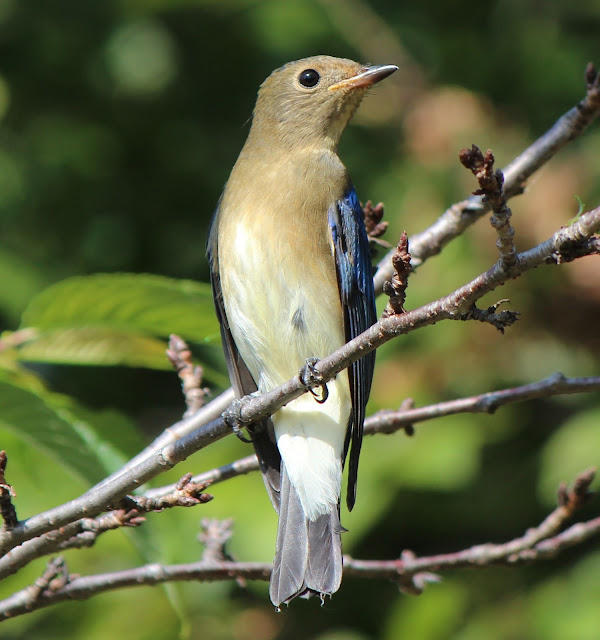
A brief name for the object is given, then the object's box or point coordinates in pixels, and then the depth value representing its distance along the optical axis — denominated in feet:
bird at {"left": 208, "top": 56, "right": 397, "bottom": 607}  22.62
